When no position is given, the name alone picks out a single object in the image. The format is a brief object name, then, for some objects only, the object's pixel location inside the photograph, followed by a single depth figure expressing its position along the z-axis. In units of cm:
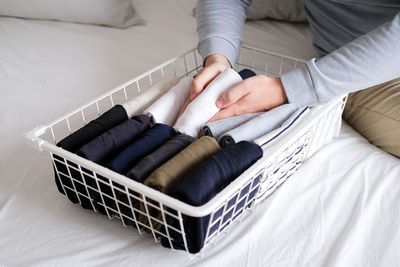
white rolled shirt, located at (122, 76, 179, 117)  67
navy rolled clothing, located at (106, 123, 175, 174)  54
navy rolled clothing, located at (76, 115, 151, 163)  55
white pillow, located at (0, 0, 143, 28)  123
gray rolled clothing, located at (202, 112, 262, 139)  62
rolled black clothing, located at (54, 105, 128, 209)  58
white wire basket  48
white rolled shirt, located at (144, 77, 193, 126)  66
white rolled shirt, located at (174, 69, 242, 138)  63
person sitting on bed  67
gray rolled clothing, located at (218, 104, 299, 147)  59
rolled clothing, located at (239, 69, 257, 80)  76
